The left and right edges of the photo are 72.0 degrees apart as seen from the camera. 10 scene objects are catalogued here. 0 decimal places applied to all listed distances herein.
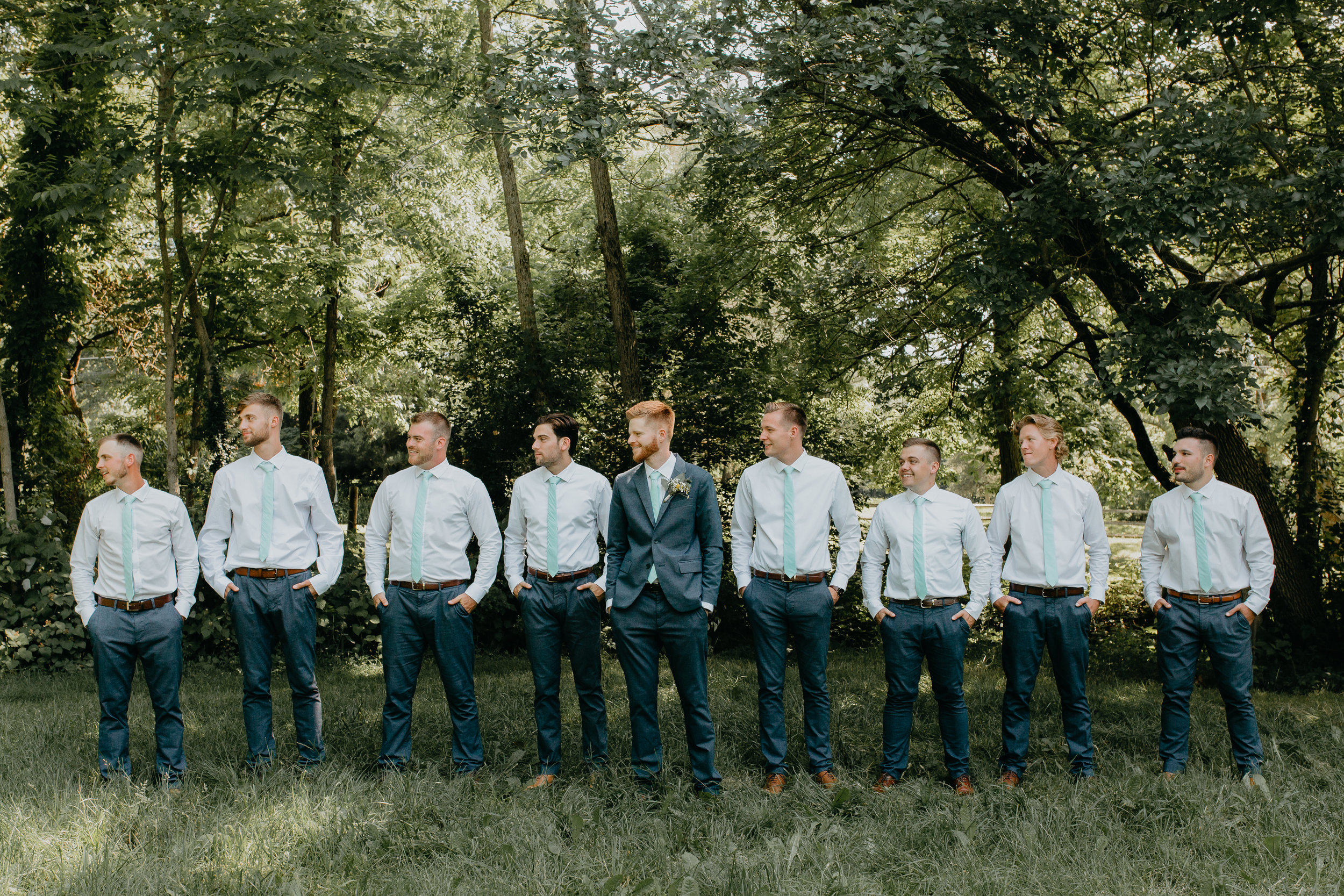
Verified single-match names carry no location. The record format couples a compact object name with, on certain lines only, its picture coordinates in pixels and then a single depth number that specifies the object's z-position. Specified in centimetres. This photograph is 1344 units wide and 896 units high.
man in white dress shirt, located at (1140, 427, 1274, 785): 522
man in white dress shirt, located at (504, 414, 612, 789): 521
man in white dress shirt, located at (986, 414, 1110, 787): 525
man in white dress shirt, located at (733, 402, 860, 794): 514
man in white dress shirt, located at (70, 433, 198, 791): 510
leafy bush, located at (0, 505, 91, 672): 823
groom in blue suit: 496
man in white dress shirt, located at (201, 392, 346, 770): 526
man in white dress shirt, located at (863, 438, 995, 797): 509
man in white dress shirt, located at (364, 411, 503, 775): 529
